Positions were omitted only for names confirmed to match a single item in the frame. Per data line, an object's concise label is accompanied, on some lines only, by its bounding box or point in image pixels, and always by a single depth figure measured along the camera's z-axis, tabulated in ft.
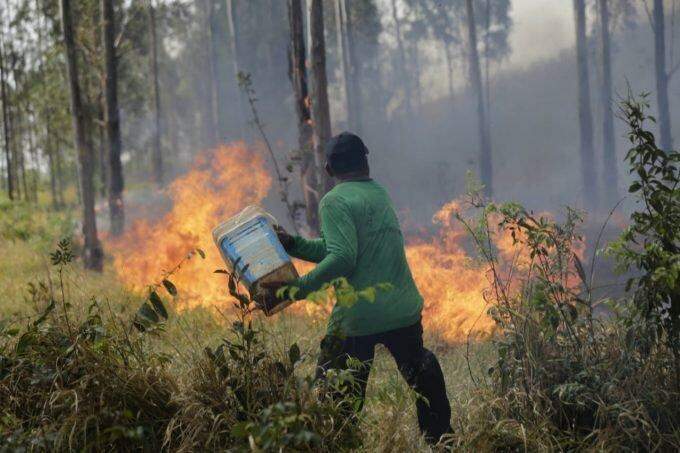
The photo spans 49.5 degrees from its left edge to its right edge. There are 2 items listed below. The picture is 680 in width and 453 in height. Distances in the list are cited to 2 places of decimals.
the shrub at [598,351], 12.03
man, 12.62
